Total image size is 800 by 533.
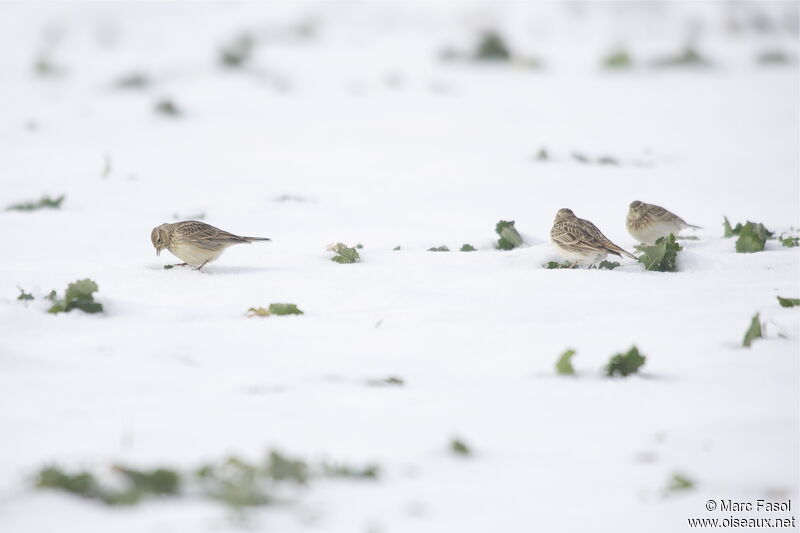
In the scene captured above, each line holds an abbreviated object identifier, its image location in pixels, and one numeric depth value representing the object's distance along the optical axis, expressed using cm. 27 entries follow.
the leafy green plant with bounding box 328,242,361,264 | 1420
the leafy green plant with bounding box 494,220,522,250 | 1524
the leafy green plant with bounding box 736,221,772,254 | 1465
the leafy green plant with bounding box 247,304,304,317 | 1142
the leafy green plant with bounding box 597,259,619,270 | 1416
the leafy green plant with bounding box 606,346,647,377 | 924
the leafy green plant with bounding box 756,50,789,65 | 3500
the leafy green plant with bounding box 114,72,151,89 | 3269
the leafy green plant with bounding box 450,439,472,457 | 754
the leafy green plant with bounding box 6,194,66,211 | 1844
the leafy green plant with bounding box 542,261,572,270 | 1399
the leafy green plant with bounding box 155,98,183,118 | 2843
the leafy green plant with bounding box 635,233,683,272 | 1348
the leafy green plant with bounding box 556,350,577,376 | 929
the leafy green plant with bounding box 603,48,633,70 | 3500
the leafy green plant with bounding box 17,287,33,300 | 1155
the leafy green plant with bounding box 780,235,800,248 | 1496
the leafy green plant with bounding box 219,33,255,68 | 3506
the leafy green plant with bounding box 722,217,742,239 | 1581
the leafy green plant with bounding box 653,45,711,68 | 3506
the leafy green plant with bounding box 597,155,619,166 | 2302
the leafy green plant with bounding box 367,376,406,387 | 912
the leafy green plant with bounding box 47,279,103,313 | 1116
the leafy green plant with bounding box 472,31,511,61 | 3619
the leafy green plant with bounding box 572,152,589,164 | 2292
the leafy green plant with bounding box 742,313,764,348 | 986
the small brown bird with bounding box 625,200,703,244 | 1622
